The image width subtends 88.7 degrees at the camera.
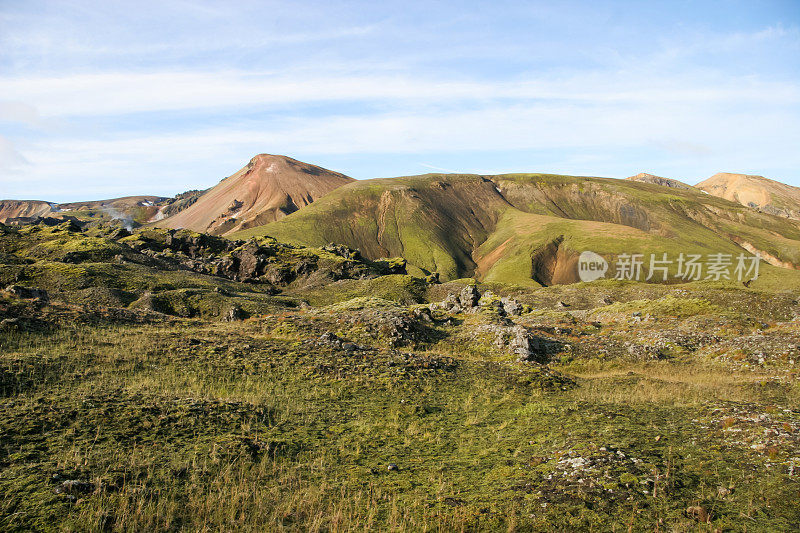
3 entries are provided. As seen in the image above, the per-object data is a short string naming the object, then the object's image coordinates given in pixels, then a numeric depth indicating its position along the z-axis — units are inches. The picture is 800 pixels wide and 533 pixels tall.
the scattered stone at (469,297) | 2413.0
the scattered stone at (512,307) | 2503.2
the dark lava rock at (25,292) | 1581.0
